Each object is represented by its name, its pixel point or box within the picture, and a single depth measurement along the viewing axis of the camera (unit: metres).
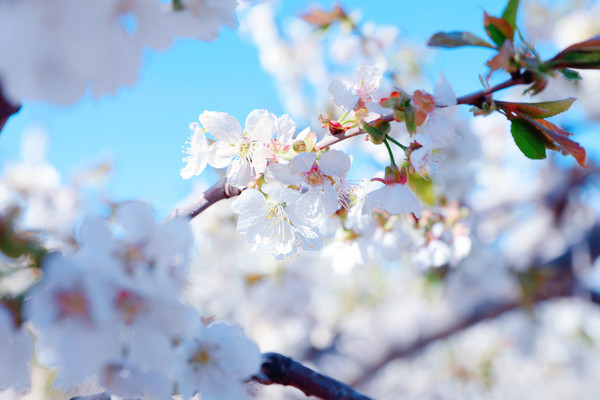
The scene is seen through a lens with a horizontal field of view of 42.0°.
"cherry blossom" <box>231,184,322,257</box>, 0.30
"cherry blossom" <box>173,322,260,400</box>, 0.27
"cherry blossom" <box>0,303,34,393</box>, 0.23
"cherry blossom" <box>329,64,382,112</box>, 0.30
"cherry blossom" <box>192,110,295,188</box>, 0.30
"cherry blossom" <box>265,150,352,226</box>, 0.29
